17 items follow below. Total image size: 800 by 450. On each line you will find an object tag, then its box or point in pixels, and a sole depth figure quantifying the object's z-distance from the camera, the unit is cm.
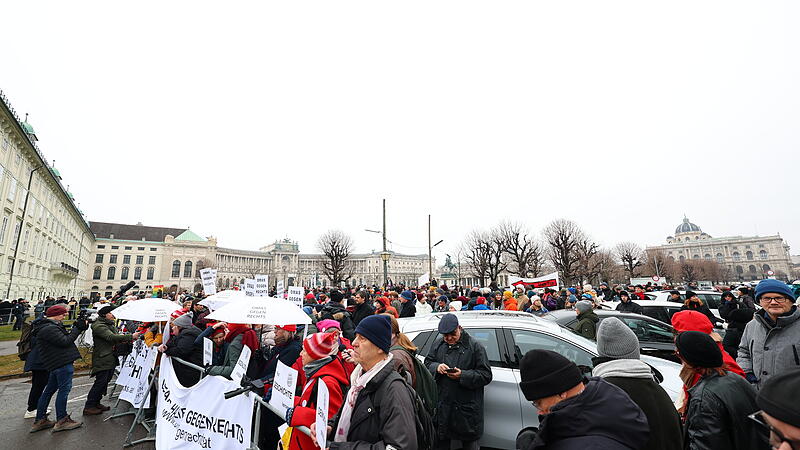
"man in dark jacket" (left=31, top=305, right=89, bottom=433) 634
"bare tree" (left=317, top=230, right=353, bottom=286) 5044
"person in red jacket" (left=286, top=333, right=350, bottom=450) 285
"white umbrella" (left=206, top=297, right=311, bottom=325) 500
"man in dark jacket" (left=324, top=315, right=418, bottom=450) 231
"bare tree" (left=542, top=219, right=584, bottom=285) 4275
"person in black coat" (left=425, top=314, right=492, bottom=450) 426
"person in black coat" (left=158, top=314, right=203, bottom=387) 579
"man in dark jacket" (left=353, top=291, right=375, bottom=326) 961
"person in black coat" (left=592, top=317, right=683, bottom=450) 230
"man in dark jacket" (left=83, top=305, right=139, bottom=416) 710
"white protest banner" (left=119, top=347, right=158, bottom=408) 692
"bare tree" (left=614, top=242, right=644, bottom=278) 7681
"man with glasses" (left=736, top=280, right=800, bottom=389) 369
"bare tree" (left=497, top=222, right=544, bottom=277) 4141
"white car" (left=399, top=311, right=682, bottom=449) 470
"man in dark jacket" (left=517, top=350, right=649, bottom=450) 168
